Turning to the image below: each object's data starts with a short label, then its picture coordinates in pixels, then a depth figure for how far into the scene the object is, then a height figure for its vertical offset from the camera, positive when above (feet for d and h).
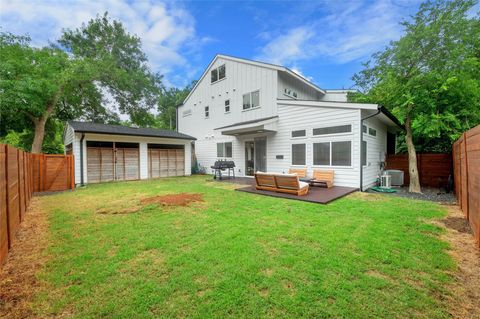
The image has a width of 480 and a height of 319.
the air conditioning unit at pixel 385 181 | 29.71 -3.57
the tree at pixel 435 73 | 26.04 +11.22
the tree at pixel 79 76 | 41.50 +22.15
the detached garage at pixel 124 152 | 37.24 +1.88
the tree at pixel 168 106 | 98.27 +26.34
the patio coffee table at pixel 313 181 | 28.14 -3.26
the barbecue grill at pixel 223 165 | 39.27 -1.15
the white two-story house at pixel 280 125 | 27.55 +5.57
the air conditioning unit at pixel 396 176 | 32.55 -3.14
